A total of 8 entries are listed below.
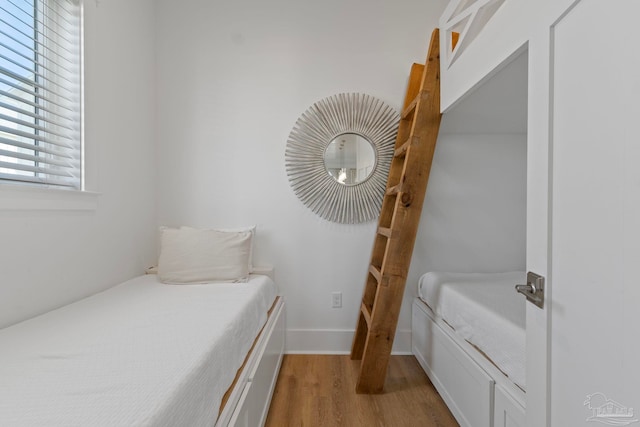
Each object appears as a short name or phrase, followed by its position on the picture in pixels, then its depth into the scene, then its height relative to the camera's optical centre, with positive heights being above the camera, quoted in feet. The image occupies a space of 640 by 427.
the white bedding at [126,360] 2.46 -1.43
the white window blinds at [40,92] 4.63 +1.80
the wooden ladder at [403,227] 5.98 -0.26
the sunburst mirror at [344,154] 7.99 +1.38
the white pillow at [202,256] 6.74 -0.91
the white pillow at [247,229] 8.00 -0.43
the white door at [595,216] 2.08 -0.01
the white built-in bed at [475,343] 4.12 -2.01
